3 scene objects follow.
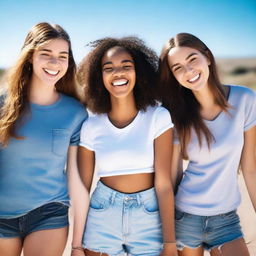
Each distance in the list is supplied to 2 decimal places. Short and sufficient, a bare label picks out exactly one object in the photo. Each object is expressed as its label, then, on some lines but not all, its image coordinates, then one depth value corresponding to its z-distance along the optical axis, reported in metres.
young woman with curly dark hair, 2.60
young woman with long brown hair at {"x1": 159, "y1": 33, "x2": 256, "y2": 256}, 2.68
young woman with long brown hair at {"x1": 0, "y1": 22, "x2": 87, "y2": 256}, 2.65
